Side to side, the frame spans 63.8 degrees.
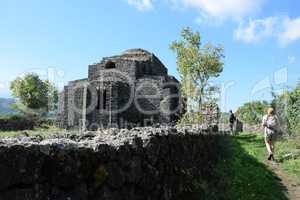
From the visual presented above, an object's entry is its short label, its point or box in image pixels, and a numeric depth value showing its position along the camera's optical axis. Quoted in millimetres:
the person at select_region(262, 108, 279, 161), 9673
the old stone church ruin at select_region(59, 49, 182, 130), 19755
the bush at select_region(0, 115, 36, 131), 20645
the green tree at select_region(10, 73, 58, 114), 48591
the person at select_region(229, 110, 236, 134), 19510
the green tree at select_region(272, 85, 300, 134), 14003
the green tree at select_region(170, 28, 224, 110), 19542
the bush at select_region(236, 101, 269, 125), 30857
